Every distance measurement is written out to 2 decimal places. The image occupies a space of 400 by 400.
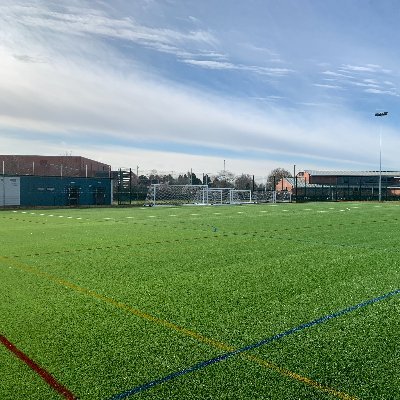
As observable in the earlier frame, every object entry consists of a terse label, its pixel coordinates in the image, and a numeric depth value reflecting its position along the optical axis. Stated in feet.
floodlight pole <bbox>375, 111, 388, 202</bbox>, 142.24
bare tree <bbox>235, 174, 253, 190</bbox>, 146.40
